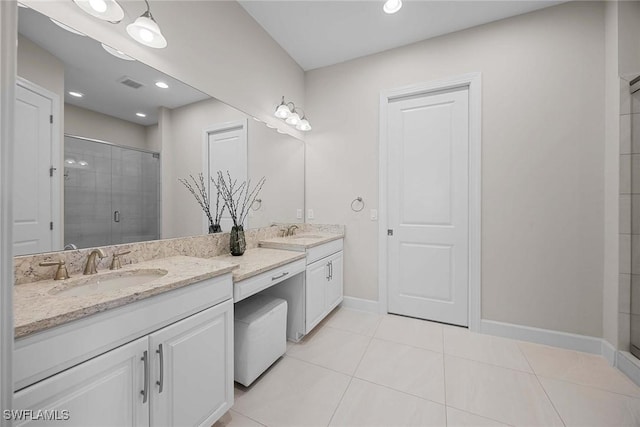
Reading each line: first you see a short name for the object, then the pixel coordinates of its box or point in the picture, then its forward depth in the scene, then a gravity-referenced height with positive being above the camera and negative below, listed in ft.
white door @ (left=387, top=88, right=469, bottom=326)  7.88 +0.23
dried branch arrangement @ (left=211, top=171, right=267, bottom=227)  6.51 +0.49
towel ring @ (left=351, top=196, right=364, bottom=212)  9.16 +0.36
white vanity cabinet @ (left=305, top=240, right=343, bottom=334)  7.08 -2.21
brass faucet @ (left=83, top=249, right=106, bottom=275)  3.93 -0.81
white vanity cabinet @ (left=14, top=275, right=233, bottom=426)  2.54 -2.00
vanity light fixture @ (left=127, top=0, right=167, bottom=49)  4.18 +3.13
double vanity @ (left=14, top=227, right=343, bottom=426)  2.38 -1.55
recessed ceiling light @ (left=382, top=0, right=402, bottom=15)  6.17 +5.23
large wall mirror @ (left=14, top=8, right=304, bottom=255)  3.56 +1.29
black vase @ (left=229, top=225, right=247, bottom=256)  6.33 -0.77
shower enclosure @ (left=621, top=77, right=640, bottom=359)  5.67 -0.13
